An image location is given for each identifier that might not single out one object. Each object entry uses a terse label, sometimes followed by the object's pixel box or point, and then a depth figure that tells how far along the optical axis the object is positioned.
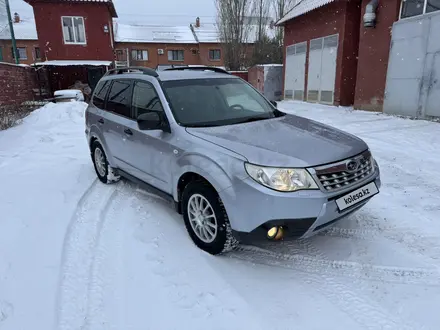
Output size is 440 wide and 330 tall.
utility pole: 15.67
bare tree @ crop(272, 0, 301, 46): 28.09
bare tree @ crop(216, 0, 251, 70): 27.11
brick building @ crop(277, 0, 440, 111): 10.79
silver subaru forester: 2.56
